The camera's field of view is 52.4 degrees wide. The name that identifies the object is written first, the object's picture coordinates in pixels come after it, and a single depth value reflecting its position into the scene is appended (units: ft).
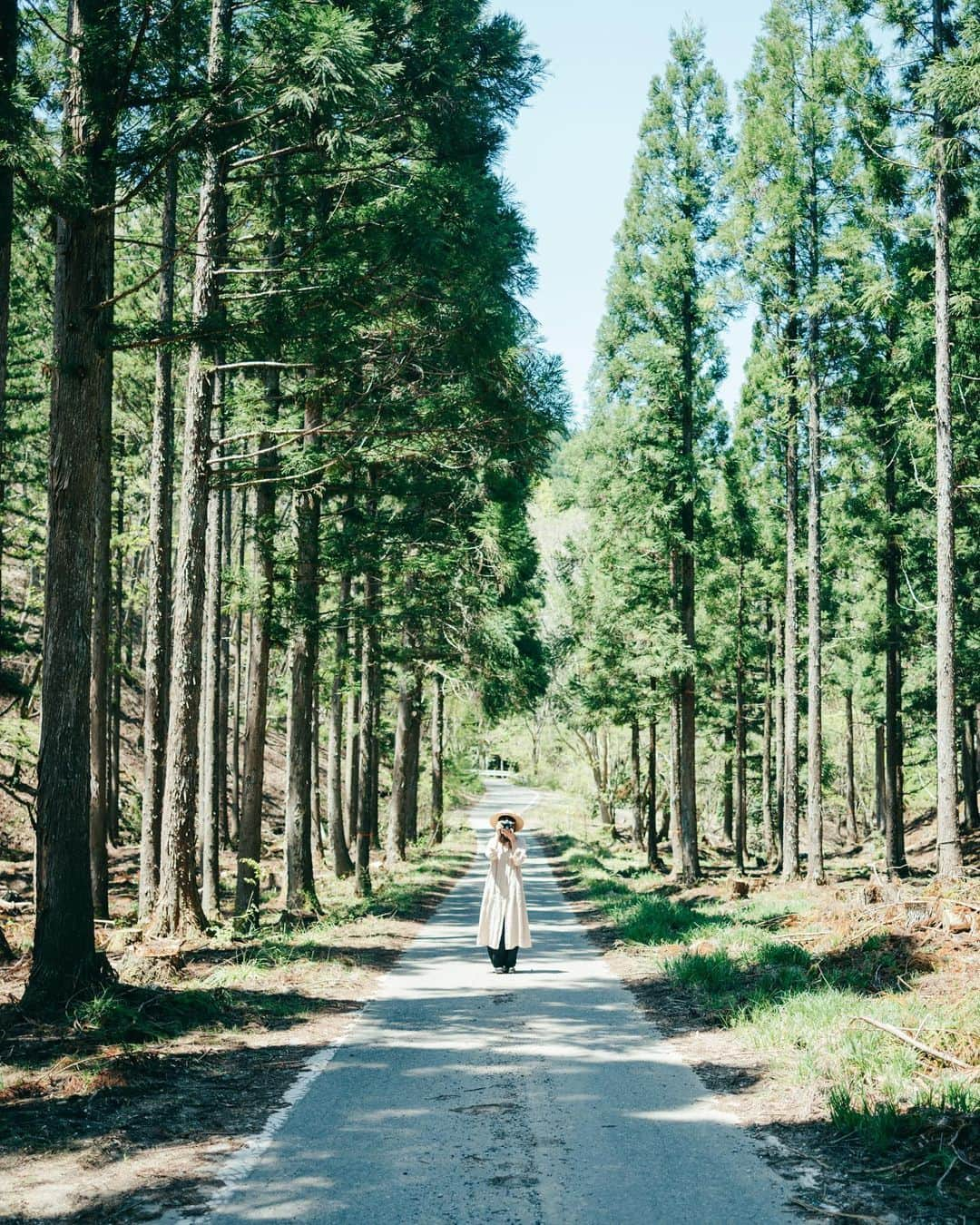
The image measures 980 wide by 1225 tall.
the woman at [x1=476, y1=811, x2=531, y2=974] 39.73
